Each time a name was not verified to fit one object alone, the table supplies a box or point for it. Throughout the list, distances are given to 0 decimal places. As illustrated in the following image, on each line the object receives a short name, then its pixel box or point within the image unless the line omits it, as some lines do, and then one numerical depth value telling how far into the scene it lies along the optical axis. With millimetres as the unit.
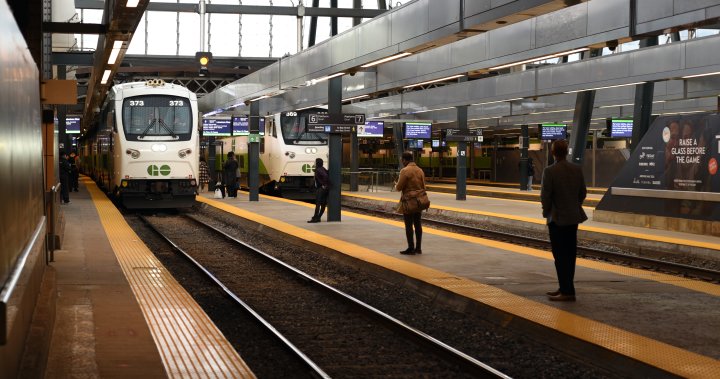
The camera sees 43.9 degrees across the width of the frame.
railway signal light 23156
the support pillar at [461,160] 31516
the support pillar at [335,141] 21062
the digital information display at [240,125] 33781
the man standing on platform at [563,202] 9164
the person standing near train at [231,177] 32031
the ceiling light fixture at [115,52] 16209
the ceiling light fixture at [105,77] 21653
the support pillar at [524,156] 39250
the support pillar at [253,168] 30344
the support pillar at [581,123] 26312
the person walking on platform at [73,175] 35044
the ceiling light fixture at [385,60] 15921
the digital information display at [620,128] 33094
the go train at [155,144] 25344
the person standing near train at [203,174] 35881
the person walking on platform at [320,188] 20438
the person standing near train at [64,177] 26625
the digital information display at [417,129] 40312
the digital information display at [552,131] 38406
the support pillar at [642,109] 23266
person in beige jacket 13594
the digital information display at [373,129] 38500
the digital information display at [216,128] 36438
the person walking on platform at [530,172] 41856
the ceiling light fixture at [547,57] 15351
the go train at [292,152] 32625
